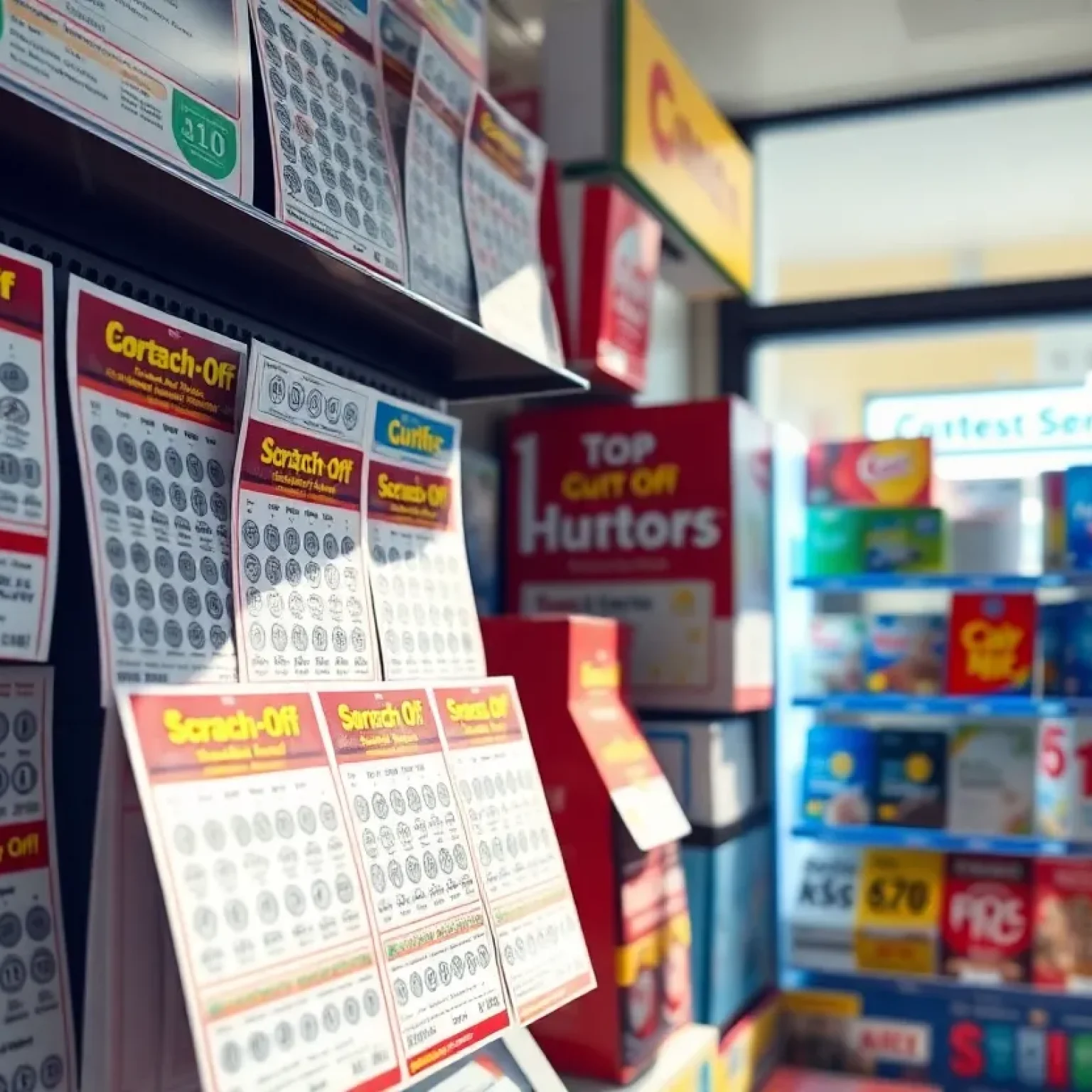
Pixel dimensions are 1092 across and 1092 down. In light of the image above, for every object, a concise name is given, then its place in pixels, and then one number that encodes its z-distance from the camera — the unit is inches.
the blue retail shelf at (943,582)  115.2
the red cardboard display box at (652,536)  102.7
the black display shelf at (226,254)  42.3
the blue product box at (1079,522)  115.8
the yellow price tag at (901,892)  118.3
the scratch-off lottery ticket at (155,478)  43.3
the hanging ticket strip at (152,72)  40.5
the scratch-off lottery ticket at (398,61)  64.4
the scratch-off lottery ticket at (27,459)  39.2
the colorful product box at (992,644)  116.3
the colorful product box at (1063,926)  113.2
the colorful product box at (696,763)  101.8
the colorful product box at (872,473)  121.9
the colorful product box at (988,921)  115.0
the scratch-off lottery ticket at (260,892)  38.4
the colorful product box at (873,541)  120.9
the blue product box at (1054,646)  117.0
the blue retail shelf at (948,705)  113.3
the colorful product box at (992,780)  117.0
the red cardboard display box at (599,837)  77.5
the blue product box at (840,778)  122.0
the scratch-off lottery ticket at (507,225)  68.4
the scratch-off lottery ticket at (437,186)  62.7
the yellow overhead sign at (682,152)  97.9
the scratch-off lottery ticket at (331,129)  52.8
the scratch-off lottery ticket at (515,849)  53.3
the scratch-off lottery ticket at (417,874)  46.5
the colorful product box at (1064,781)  114.8
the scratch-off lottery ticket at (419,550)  58.2
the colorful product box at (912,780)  120.0
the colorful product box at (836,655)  124.3
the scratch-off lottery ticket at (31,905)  41.1
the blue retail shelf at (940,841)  113.0
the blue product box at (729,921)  102.0
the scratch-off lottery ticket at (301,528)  49.6
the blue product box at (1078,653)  115.1
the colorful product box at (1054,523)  116.7
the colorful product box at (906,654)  121.6
